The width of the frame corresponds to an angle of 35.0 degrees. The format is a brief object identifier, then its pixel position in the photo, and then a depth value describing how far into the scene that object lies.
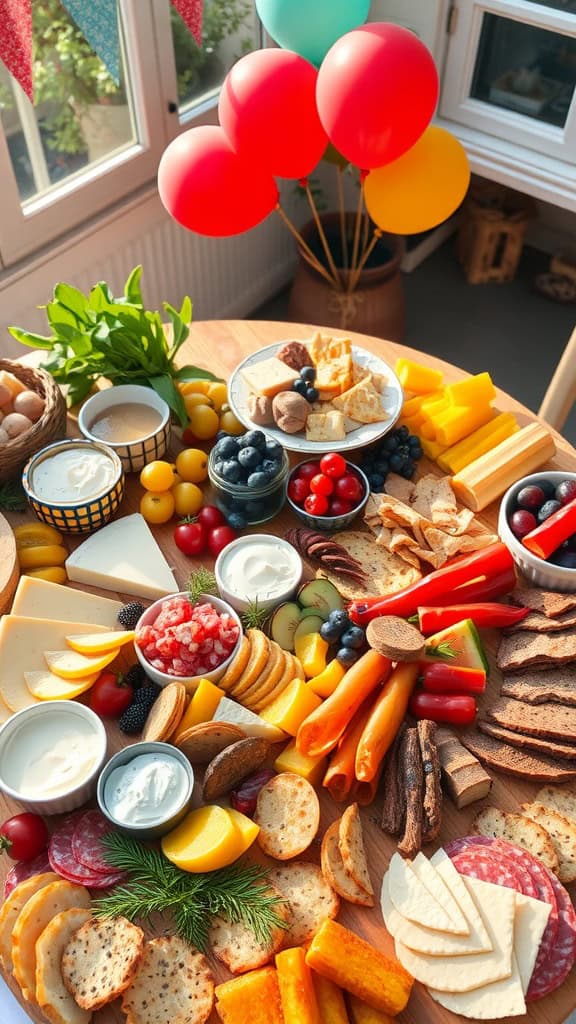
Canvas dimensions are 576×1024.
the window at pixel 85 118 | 3.16
